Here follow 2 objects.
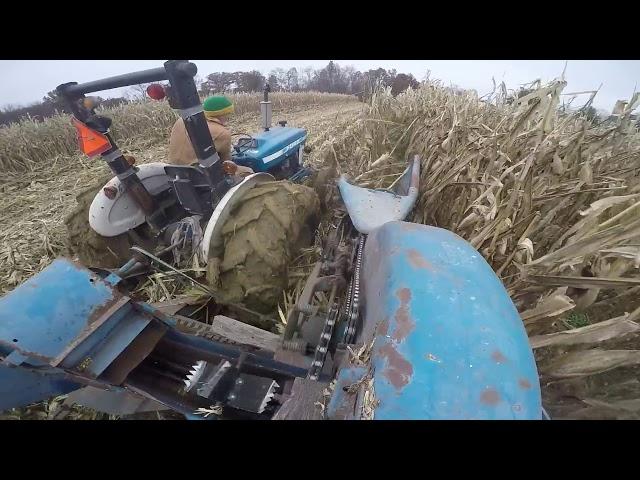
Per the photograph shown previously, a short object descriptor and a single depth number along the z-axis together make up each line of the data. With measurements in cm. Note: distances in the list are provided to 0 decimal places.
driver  281
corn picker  90
